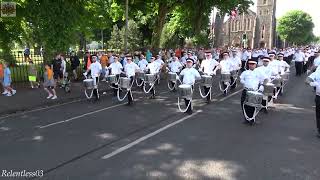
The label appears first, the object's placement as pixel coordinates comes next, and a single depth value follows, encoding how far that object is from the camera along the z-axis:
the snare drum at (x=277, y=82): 15.00
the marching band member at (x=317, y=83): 9.89
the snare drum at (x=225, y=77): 17.50
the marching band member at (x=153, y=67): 18.69
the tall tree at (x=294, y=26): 117.62
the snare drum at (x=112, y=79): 16.14
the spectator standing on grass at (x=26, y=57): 21.26
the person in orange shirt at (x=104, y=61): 23.86
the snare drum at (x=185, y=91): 12.74
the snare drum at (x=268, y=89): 12.46
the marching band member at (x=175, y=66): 19.33
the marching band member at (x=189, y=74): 13.39
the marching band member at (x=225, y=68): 17.78
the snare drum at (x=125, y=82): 14.98
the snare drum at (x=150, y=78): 16.92
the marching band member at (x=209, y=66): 16.22
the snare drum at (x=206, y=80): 15.07
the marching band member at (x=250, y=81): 11.62
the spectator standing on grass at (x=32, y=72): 19.66
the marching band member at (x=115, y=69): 16.84
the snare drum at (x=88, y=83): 15.66
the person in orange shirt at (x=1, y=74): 18.38
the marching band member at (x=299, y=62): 28.03
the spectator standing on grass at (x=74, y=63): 23.08
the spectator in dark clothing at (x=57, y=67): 19.22
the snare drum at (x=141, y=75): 18.58
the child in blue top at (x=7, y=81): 17.78
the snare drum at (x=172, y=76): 18.48
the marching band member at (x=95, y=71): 16.38
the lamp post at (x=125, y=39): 25.20
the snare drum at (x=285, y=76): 16.67
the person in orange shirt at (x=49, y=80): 16.94
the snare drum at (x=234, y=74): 19.42
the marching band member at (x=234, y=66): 19.35
